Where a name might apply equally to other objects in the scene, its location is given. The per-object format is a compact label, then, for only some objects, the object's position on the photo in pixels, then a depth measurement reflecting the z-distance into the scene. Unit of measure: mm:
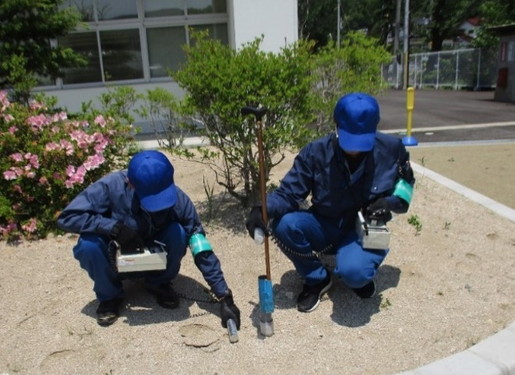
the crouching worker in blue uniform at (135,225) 2588
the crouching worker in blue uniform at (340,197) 2834
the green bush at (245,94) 3574
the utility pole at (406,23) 29297
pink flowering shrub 3902
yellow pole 7929
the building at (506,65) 15852
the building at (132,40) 10156
